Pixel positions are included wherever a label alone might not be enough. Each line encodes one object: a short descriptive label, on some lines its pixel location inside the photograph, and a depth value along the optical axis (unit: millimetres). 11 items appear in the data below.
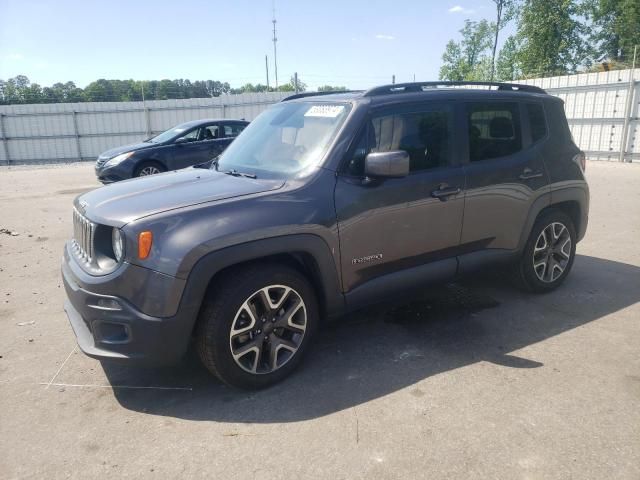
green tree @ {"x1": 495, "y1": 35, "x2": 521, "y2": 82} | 38188
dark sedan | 10617
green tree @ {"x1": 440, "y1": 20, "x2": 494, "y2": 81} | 40125
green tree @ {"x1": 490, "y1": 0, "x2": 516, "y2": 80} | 34594
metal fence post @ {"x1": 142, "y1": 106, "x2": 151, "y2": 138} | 22156
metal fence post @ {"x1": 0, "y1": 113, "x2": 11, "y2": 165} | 21844
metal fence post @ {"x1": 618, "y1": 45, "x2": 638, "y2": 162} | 14109
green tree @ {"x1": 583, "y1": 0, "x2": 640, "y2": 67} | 32344
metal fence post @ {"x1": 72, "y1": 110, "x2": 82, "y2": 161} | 22078
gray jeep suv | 2768
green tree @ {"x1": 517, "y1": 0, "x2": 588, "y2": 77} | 29344
